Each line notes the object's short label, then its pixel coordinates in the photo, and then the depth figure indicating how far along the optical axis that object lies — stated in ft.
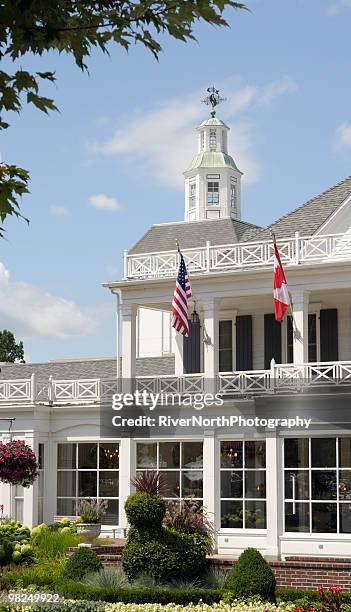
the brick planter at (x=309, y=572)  72.43
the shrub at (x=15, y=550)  82.02
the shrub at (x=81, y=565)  68.85
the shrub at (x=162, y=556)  69.21
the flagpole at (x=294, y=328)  92.35
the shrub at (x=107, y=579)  67.56
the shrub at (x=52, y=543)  84.89
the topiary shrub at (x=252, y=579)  62.64
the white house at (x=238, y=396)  89.25
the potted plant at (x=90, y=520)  86.89
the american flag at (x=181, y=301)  90.99
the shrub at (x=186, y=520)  81.97
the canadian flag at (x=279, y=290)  86.30
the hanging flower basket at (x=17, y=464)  91.81
